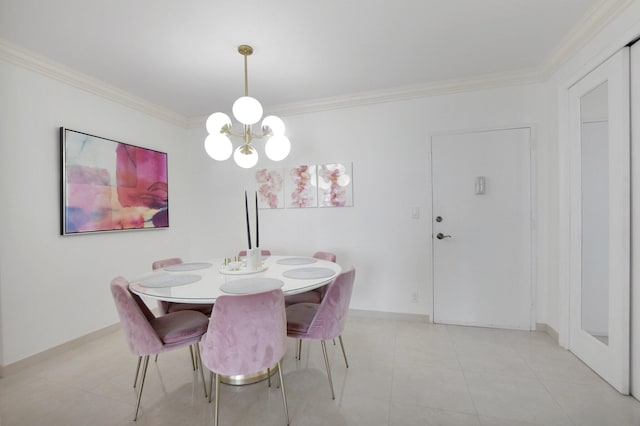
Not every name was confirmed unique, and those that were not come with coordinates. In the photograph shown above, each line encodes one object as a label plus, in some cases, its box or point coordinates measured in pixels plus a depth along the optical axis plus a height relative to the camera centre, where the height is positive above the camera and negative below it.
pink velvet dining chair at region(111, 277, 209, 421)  1.56 -0.71
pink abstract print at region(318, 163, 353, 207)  3.22 +0.28
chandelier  2.05 +0.51
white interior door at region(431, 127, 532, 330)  2.74 -0.19
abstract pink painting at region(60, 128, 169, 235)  2.50 +0.27
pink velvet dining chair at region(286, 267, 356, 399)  1.75 -0.68
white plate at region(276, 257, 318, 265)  2.38 -0.43
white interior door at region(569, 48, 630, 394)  1.75 -0.09
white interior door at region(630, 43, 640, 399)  1.67 -0.07
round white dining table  1.55 -0.44
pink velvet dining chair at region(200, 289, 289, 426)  1.36 -0.61
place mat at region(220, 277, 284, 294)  1.56 -0.43
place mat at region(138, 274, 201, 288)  1.72 -0.44
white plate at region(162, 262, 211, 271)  2.18 -0.44
